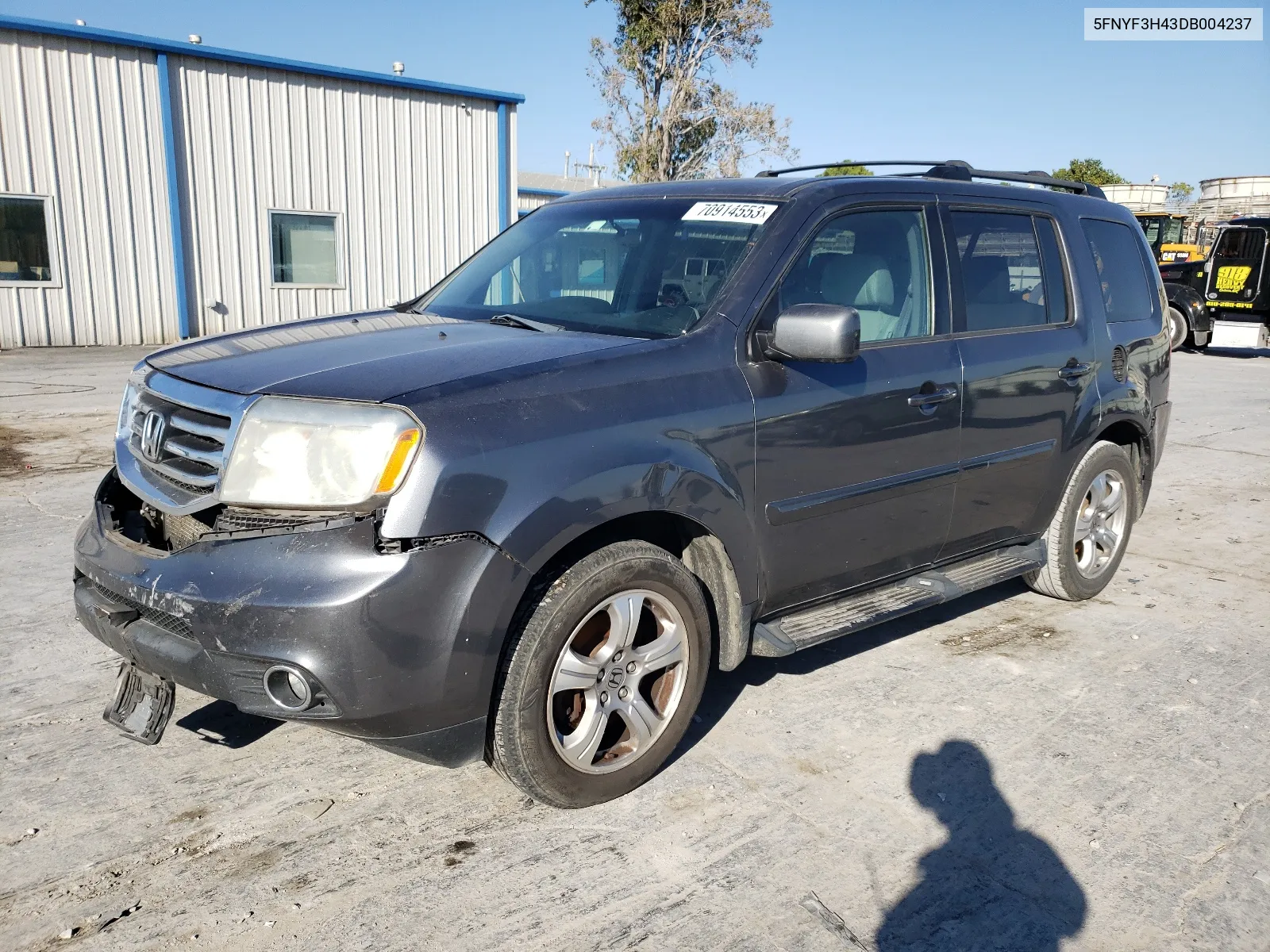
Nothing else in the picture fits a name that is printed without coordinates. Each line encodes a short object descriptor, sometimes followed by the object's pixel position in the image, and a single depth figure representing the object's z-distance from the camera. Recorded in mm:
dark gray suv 2621
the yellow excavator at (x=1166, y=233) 24906
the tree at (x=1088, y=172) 53156
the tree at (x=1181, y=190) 67062
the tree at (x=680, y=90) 27578
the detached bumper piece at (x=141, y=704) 3035
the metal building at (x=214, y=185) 15000
